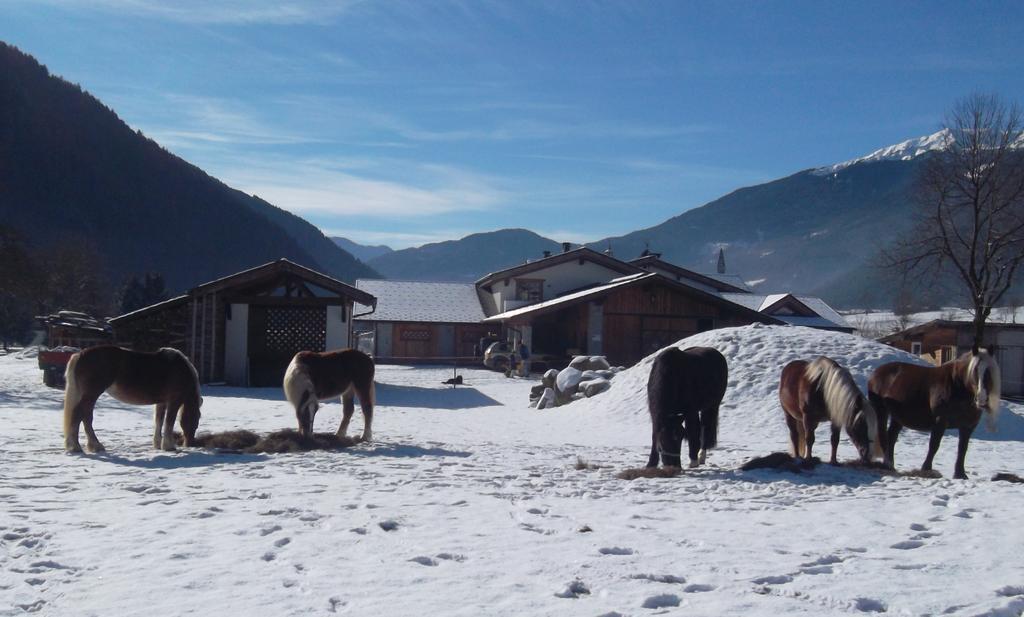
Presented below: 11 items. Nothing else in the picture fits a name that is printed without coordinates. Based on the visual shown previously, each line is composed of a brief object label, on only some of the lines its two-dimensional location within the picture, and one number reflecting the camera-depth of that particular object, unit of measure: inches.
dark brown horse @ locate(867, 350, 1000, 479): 354.0
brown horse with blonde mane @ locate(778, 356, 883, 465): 385.7
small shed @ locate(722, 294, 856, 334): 2010.3
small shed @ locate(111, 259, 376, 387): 964.0
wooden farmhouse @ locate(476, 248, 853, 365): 1425.9
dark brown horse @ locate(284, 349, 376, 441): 459.8
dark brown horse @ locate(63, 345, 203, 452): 400.8
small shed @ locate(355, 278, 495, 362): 1764.3
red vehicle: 900.6
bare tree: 1285.7
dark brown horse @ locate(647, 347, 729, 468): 386.9
